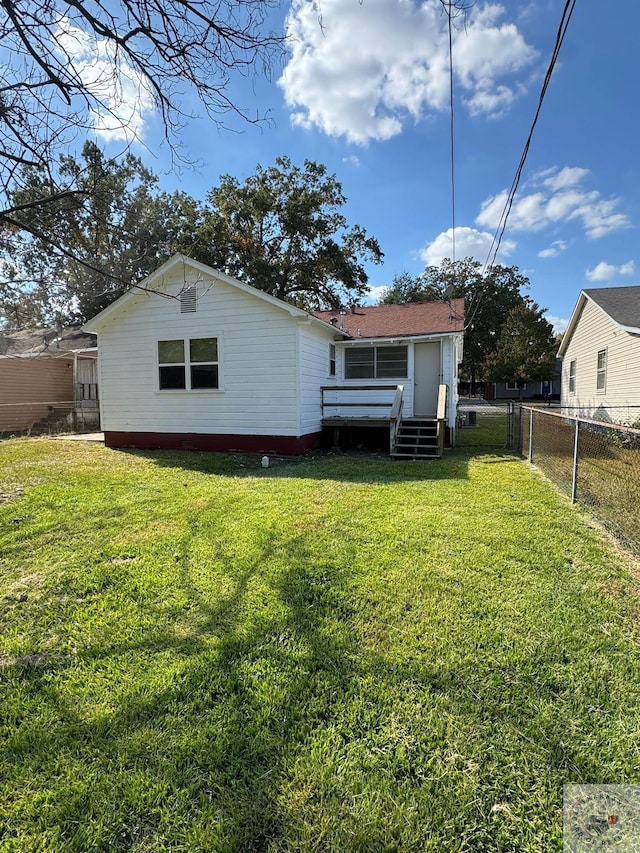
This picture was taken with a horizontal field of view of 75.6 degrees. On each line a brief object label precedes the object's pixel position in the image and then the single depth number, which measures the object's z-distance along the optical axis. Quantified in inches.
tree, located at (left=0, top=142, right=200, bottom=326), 183.3
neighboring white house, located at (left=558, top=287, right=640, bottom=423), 447.2
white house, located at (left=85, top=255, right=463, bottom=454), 376.5
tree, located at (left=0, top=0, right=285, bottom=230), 149.6
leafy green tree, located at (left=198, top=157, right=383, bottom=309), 795.9
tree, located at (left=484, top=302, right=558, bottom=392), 1165.1
